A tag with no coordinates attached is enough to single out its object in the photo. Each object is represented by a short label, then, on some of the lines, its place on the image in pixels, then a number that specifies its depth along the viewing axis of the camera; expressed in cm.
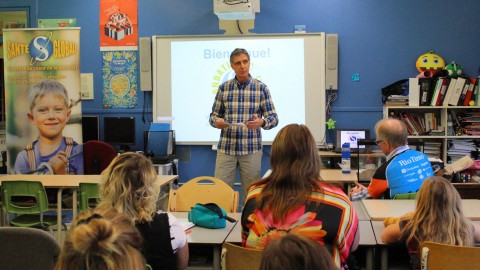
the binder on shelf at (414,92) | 636
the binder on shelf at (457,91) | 632
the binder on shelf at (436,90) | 634
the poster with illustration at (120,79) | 716
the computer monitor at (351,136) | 657
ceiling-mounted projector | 617
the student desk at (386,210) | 262
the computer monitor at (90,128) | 698
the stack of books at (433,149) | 647
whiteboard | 677
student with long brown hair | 216
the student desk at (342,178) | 459
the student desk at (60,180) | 454
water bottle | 518
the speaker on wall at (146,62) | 700
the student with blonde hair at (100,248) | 112
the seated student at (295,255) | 111
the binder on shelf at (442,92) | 634
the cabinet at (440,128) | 640
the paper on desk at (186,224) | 294
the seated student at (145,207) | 230
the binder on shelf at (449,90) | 633
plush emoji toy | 659
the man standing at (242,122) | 480
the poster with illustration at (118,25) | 713
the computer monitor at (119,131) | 694
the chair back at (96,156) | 608
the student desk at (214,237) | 267
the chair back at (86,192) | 434
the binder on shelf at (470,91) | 632
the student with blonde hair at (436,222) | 236
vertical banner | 584
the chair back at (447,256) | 213
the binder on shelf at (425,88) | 636
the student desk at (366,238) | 258
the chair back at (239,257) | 211
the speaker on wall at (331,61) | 670
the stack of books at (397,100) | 646
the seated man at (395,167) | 335
